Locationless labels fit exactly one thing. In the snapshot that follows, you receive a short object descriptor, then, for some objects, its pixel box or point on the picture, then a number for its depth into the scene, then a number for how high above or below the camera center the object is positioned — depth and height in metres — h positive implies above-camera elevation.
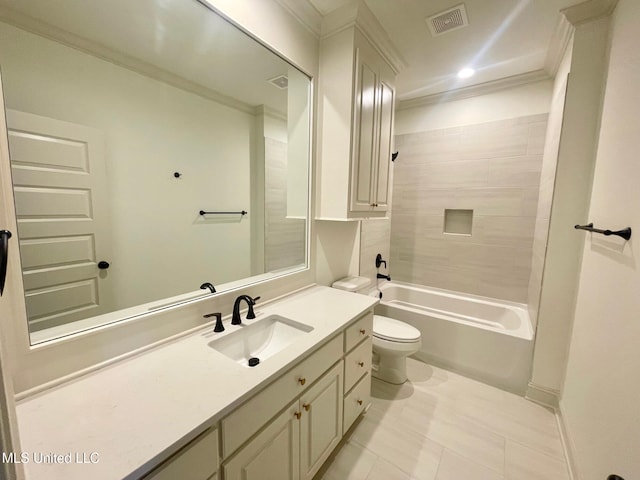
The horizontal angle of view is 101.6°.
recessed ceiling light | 2.18 +1.20
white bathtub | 1.98 -1.01
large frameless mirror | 1.09 +0.30
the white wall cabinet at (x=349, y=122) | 1.62 +0.58
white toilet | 1.91 -0.96
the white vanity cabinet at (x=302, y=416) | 0.85 -0.83
